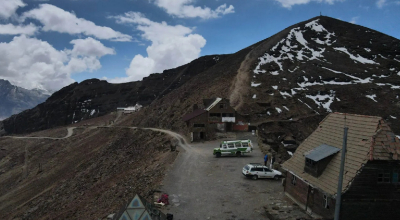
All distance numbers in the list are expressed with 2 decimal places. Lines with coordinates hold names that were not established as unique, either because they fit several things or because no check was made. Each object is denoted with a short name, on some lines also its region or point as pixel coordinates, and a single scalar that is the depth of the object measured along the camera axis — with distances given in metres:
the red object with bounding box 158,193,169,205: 20.25
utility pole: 10.88
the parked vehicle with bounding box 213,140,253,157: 35.84
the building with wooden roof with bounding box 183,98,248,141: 52.22
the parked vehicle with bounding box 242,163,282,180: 26.30
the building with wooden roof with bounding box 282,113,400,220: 16.11
